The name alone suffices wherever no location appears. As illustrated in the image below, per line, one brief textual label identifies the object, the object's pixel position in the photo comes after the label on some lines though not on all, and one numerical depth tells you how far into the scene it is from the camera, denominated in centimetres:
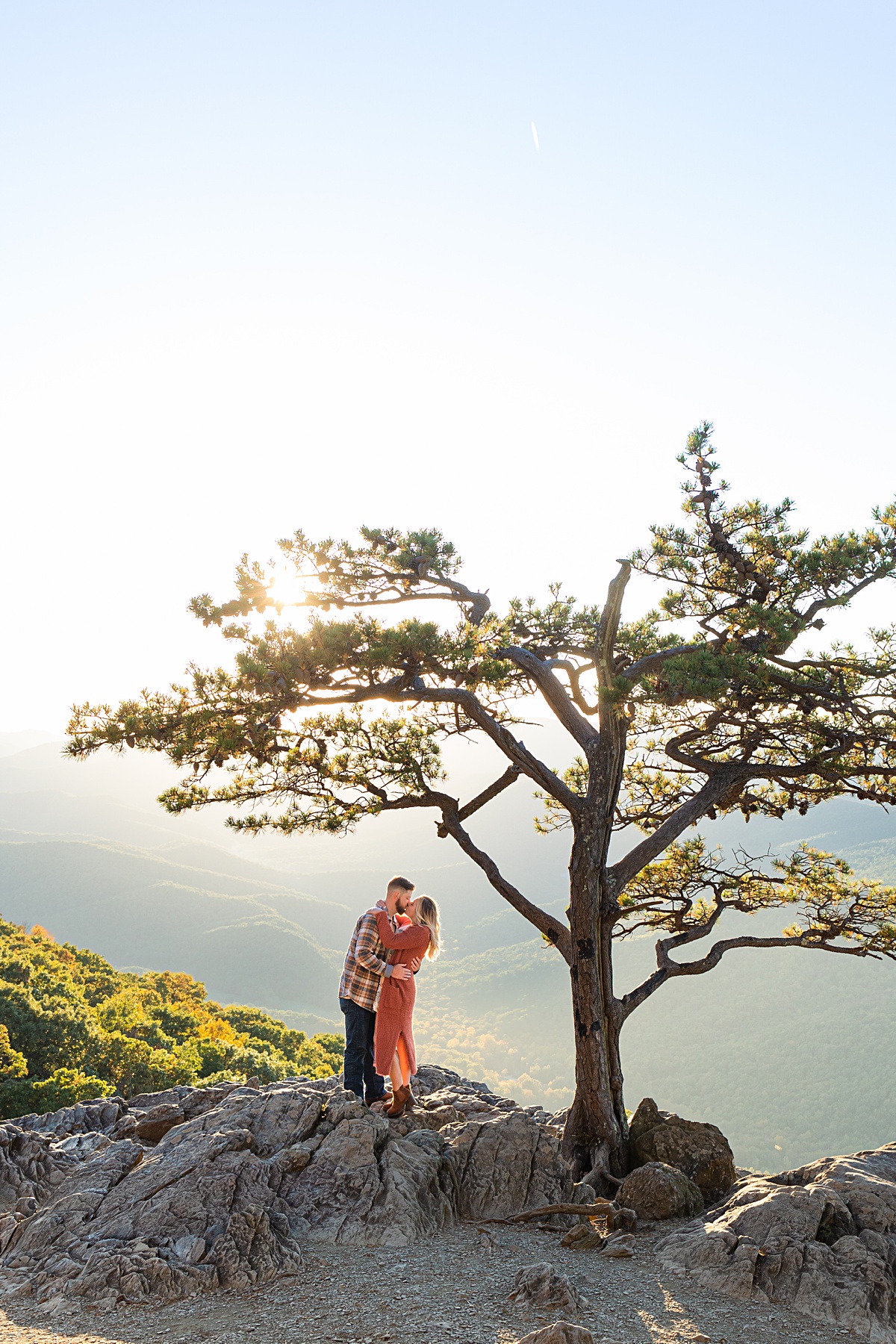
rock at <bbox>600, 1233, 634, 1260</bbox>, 604
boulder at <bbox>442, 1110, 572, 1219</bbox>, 693
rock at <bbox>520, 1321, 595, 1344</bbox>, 423
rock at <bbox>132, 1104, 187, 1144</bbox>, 788
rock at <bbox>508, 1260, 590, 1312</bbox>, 496
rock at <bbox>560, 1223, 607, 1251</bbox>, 623
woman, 719
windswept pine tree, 766
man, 729
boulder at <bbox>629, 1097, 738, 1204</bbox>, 759
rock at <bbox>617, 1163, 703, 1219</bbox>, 688
